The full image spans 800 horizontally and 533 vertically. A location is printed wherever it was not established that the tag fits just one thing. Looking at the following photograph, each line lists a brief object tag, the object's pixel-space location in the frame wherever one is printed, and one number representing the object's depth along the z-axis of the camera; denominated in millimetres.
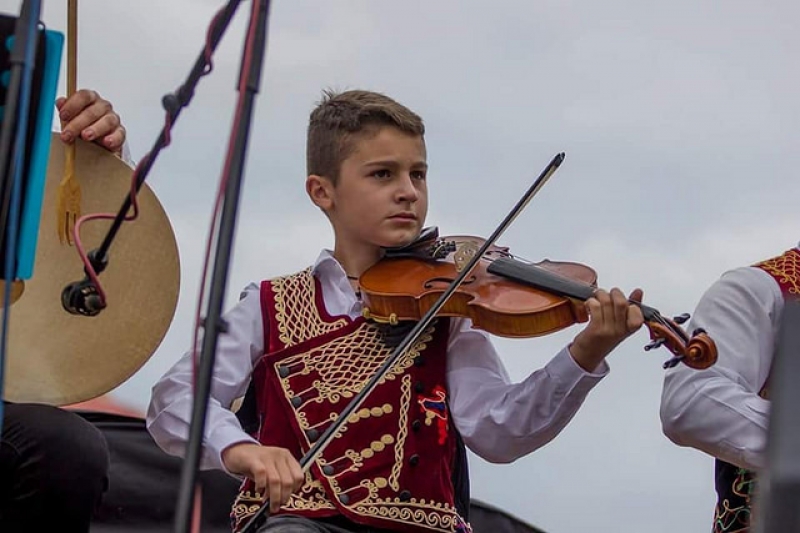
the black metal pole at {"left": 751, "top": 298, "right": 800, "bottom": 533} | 4811
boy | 7132
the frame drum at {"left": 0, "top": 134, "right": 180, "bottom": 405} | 6940
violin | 6969
